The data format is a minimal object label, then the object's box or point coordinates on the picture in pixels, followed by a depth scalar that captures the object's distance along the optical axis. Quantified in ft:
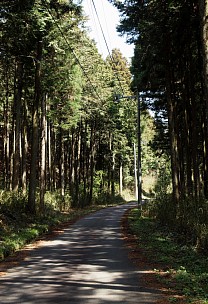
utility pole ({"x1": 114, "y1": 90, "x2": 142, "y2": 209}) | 74.18
